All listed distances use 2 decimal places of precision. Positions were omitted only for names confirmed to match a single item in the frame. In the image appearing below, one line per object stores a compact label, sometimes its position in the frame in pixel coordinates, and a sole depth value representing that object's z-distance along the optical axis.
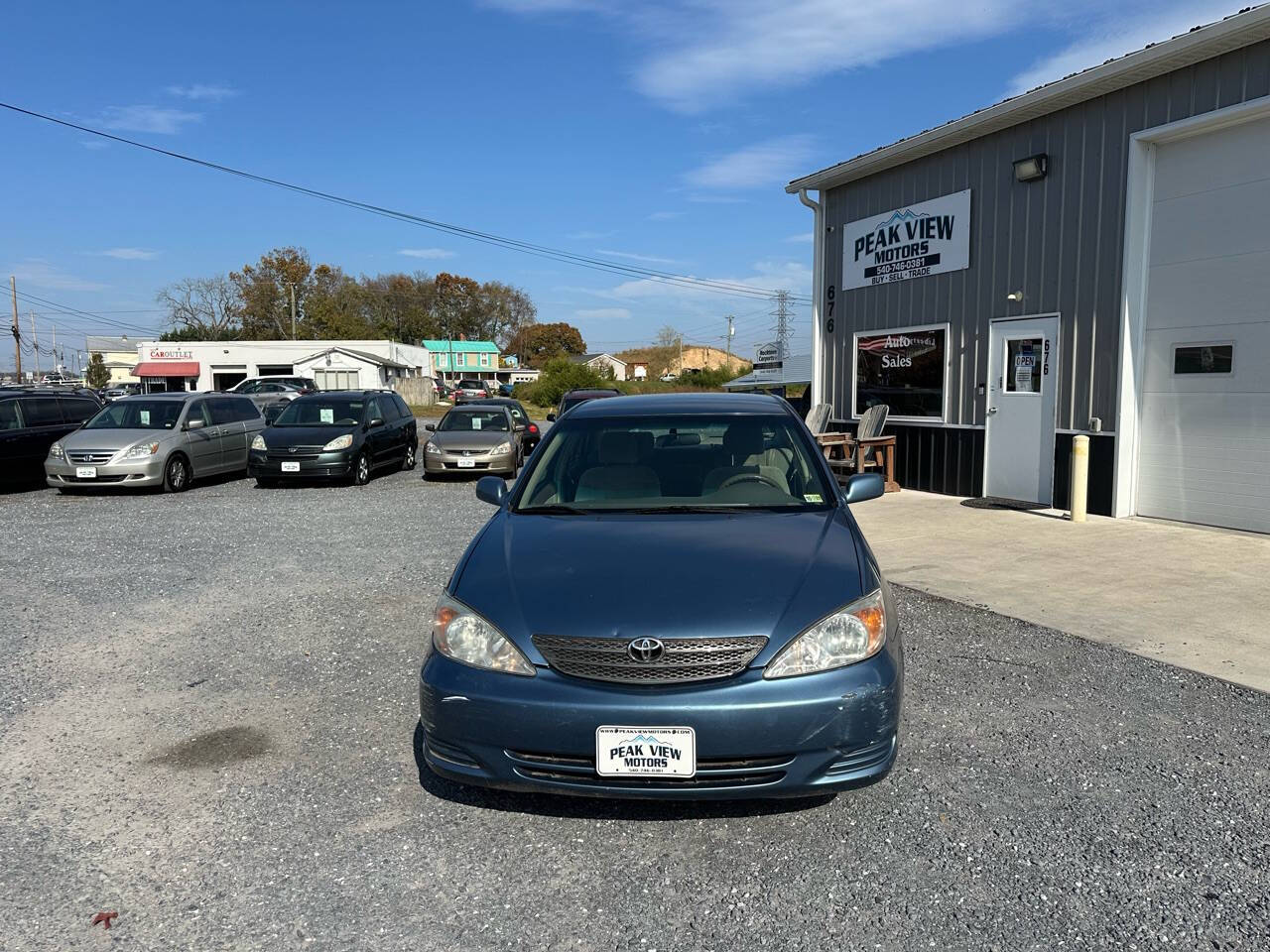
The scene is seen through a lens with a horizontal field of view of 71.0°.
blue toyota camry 2.81
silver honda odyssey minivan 12.56
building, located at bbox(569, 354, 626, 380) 117.71
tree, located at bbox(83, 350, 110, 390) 77.69
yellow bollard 9.27
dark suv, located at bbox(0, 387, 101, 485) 12.89
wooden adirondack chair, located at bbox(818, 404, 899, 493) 12.07
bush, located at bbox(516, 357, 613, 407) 48.53
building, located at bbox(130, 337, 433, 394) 58.72
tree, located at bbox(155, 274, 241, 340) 81.09
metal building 8.29
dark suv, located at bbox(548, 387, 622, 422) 18.22
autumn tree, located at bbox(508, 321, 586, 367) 115.19
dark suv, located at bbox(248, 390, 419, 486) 13.58
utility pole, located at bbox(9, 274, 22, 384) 60.56
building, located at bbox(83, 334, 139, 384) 89.44
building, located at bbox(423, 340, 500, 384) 91.75
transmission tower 91.25
